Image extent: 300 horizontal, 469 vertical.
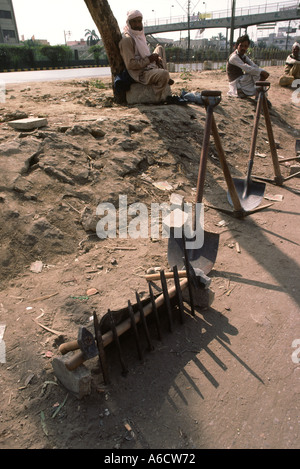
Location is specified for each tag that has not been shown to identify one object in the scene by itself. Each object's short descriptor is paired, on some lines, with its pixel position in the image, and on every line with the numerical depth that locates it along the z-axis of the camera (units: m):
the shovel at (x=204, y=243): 2.96
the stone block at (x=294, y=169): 5.43
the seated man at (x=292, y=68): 11.42
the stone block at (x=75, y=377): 1.78
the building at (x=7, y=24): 43.97
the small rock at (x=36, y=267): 2.94
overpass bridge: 40.18
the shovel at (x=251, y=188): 4.26
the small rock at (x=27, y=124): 4.32
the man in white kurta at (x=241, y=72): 7.57
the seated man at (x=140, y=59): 5.75
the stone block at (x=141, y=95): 6.11
